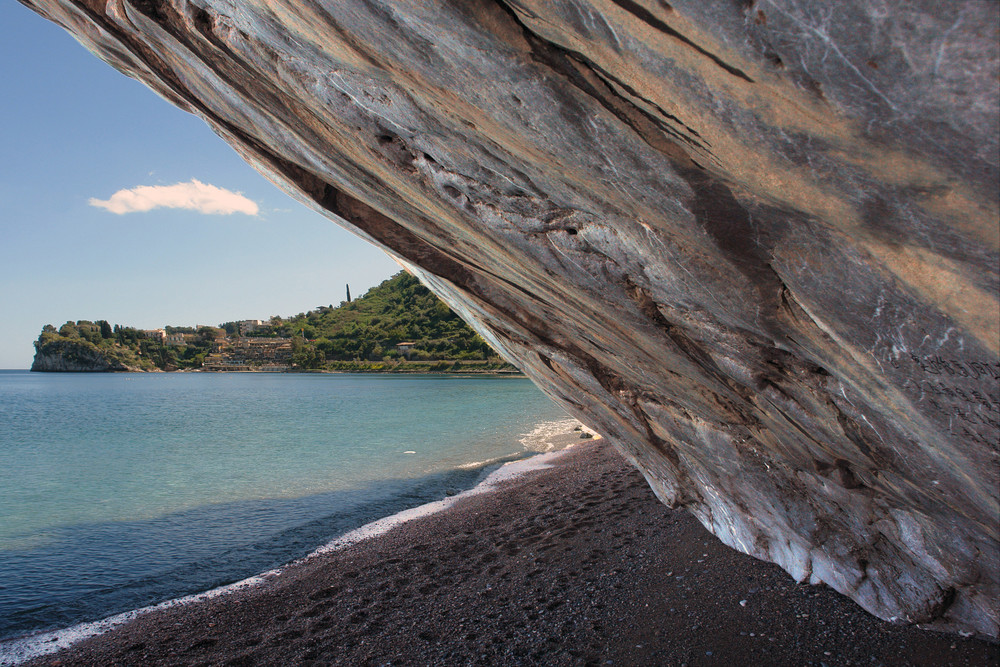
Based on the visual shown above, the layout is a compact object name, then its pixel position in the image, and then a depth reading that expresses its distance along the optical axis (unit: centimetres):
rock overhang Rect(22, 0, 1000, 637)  229
